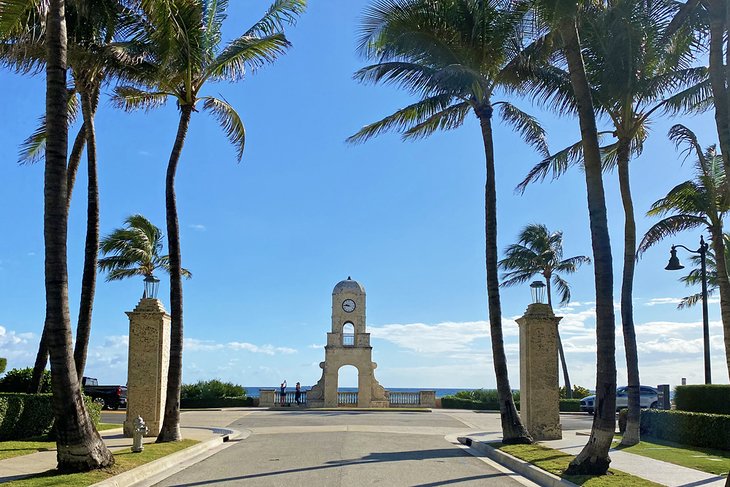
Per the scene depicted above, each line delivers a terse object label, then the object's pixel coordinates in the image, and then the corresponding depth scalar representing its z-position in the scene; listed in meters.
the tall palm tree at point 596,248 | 12.66
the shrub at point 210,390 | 44.70
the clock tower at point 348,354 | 44.94
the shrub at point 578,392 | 49.67
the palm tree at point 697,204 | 21.12
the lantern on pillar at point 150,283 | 21.64
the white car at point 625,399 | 38.07
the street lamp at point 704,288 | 22.50
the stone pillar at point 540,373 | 21.23
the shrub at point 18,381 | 21.69
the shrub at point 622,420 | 22.60
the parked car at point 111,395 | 39.84
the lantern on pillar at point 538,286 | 22.00
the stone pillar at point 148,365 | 20.86
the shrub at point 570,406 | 42.88
